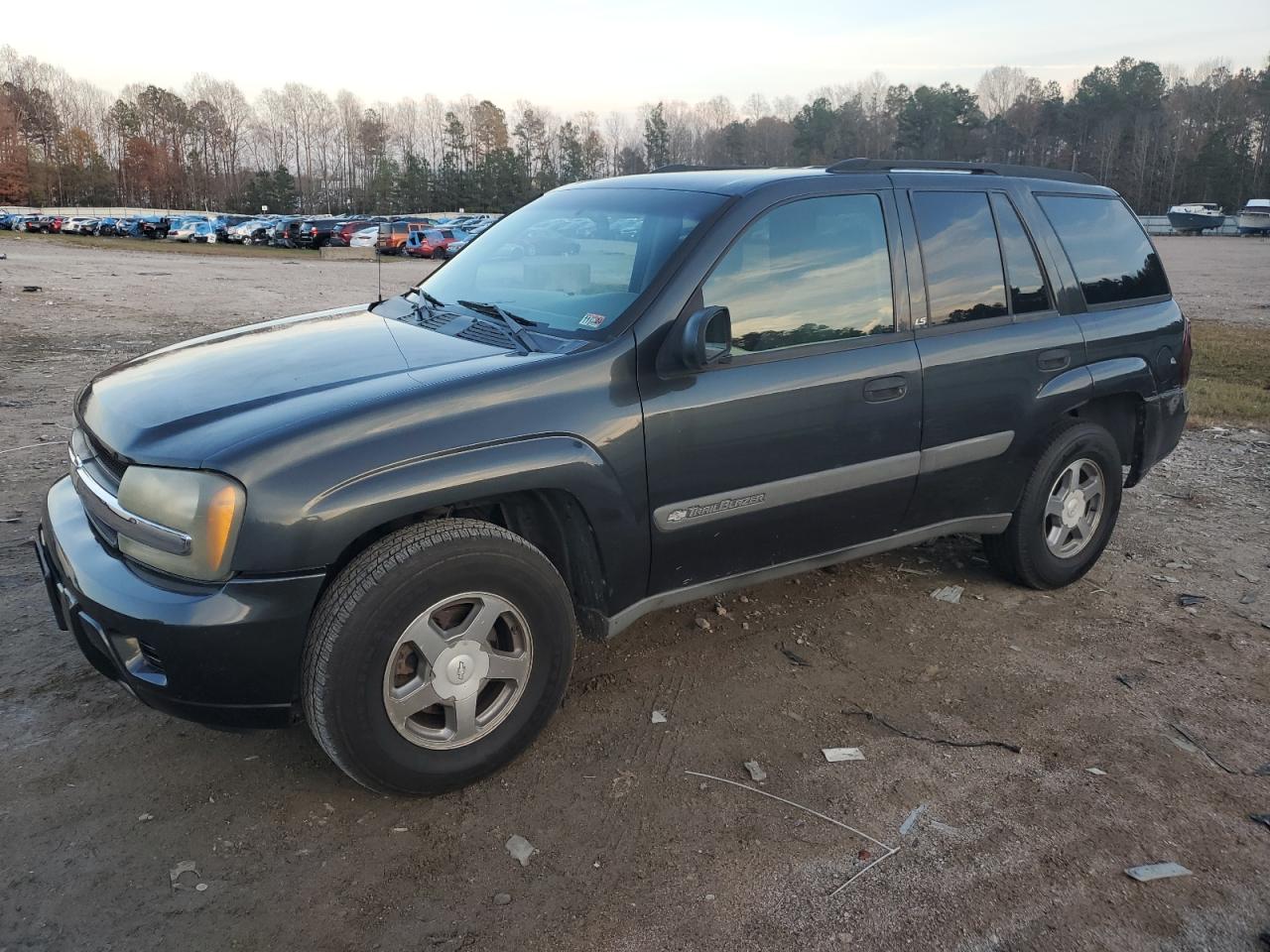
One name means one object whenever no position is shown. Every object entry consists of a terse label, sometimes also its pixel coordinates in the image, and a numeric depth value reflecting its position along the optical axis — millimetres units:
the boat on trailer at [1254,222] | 59250
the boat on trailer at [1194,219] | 64625
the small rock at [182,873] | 2617
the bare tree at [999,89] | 117544
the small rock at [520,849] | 2770
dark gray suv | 2676
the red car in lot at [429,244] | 36719
